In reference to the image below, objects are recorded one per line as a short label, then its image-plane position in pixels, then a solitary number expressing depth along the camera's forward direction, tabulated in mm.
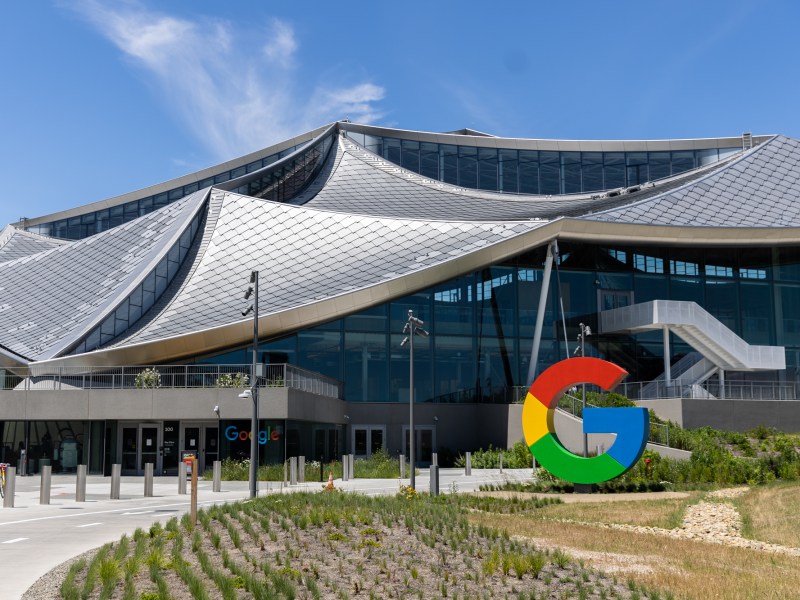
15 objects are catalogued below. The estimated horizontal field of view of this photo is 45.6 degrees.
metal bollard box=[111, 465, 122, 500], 27453
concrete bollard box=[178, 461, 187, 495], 29516
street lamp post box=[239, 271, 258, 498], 26531
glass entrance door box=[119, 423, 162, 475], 38812
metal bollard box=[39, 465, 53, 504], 26281
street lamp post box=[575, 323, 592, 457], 41422
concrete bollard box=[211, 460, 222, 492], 29906
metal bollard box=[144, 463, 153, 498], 28344
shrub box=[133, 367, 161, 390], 38438
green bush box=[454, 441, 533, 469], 41156
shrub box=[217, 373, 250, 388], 38062
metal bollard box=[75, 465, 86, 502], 26969
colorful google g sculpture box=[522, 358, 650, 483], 25969
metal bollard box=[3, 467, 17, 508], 25328
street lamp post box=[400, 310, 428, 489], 29159
